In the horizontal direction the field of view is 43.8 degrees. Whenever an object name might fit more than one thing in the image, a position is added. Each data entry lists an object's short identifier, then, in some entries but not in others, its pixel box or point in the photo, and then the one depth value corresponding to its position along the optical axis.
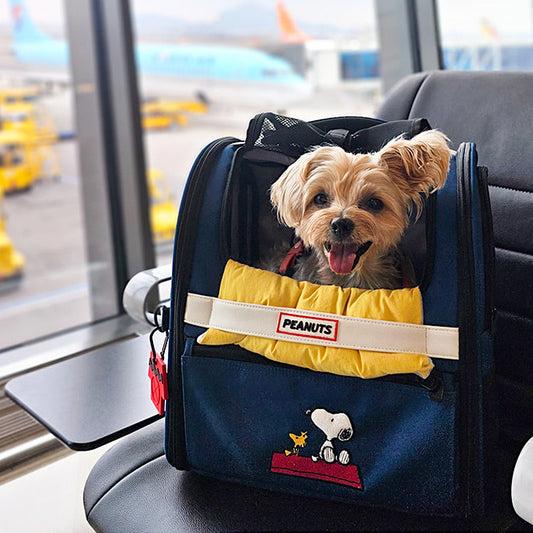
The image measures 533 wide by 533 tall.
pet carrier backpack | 0.83
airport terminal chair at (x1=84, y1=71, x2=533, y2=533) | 0.88
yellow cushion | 0.82
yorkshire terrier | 0.87
